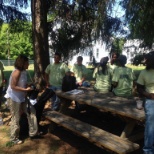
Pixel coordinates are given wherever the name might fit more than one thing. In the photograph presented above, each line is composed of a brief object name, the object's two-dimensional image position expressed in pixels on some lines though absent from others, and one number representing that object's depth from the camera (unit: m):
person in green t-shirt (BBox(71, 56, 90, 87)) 4.65
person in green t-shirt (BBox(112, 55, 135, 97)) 3.11
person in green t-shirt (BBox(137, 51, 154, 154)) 2.36
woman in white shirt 2.99
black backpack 3.84
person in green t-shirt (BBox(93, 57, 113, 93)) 3.51
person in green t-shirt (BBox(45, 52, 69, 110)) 4.12
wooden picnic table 2.57
